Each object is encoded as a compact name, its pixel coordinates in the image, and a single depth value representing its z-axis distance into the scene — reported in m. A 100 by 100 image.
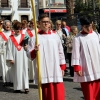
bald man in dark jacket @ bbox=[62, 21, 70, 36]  12.97
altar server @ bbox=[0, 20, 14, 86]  10.37
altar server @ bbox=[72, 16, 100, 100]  6.35
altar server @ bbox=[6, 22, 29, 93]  9.32
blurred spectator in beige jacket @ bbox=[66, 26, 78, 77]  11.00
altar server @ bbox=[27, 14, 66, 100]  6.13
